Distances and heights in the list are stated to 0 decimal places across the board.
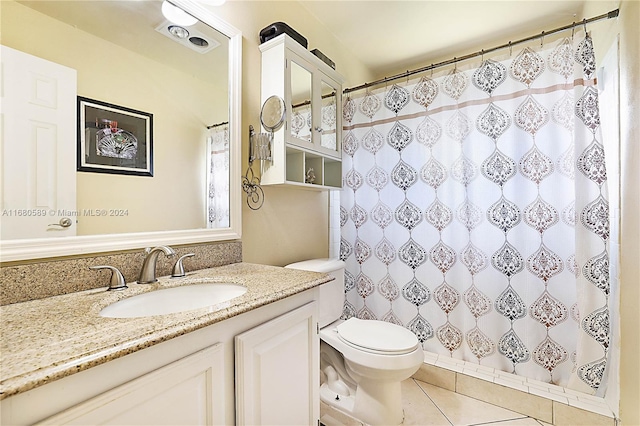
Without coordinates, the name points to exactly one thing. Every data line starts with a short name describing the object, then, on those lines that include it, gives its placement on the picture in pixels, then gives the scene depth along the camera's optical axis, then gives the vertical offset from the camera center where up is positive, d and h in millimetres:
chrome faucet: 1022 -187
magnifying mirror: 1479 +506
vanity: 495 -316
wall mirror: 868 +343
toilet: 1369 -698
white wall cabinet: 1504 +579
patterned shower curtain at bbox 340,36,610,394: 1475 -9
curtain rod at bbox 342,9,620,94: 1397 +920
